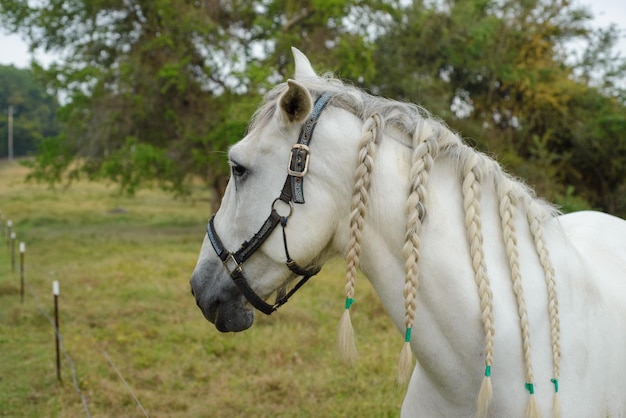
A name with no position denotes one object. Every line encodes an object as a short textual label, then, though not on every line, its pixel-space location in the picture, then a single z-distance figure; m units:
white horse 1.79
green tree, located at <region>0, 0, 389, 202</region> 14.21
